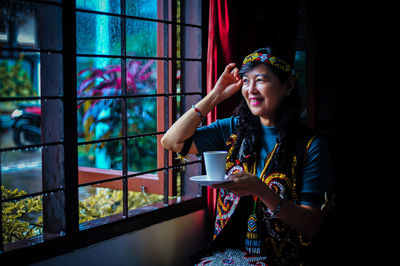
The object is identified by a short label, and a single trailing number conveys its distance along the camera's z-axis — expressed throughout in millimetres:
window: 1948
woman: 1754
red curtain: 2549
